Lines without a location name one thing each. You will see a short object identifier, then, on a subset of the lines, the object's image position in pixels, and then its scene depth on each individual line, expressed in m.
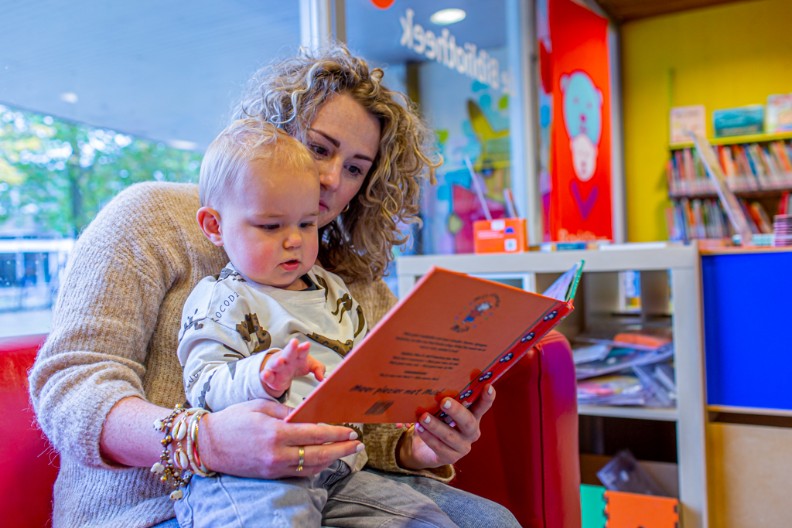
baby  0.84
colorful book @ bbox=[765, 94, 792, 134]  4.56
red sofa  1.24
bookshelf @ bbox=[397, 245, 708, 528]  1.81
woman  0.82
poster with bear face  3.37
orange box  2.07
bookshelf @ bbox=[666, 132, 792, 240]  4.54
